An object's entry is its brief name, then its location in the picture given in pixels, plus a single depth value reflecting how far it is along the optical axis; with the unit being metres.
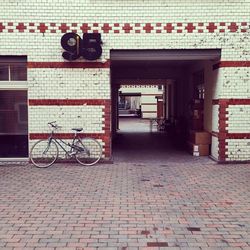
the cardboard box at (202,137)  11.21
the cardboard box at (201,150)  11.29
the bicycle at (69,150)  10.05
